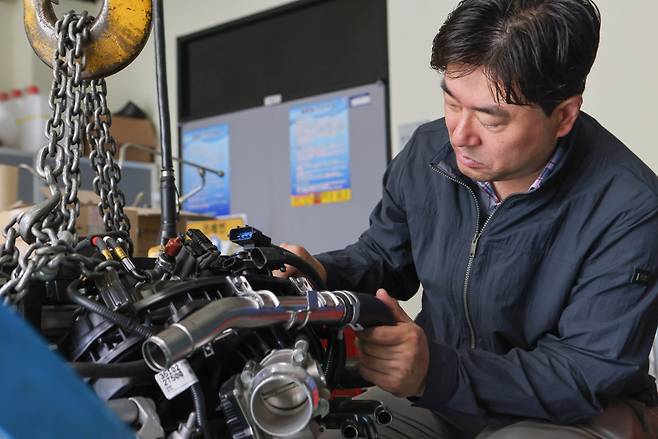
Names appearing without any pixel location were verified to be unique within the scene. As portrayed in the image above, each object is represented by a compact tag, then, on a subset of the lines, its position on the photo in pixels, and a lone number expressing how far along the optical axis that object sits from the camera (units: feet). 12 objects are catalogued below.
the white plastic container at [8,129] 11.71
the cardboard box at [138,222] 6.73
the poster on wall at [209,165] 13.58
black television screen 12.00
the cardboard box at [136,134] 13.69
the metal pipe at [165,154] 3.16
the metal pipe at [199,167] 8.76
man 3.08
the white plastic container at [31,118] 11.80
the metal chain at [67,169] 2.10
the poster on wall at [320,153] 12.09
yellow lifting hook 2.68
